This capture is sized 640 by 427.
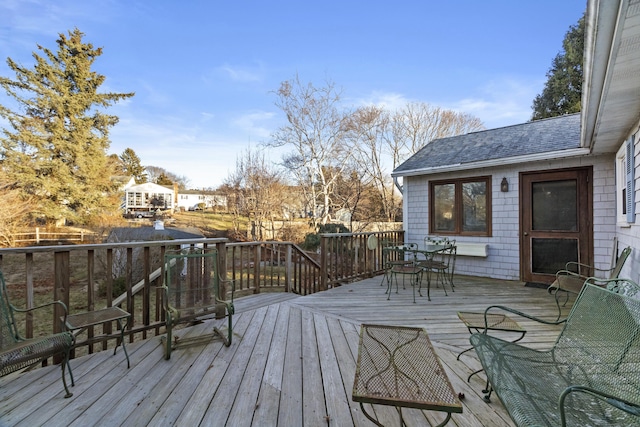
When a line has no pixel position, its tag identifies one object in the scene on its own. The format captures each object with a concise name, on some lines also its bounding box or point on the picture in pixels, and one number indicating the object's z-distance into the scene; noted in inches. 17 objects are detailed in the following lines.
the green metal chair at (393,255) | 219.9
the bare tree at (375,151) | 616.4
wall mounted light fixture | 222.8
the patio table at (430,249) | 186.7
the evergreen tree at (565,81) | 574.6
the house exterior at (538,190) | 131.1
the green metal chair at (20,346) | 70.8
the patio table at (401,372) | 51.7
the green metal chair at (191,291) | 110.7
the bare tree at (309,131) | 567.2
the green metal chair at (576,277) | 125.1
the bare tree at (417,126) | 661.9
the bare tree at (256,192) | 489.4
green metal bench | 48.7
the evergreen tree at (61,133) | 577.9
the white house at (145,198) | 1203.2
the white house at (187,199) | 1526.1
